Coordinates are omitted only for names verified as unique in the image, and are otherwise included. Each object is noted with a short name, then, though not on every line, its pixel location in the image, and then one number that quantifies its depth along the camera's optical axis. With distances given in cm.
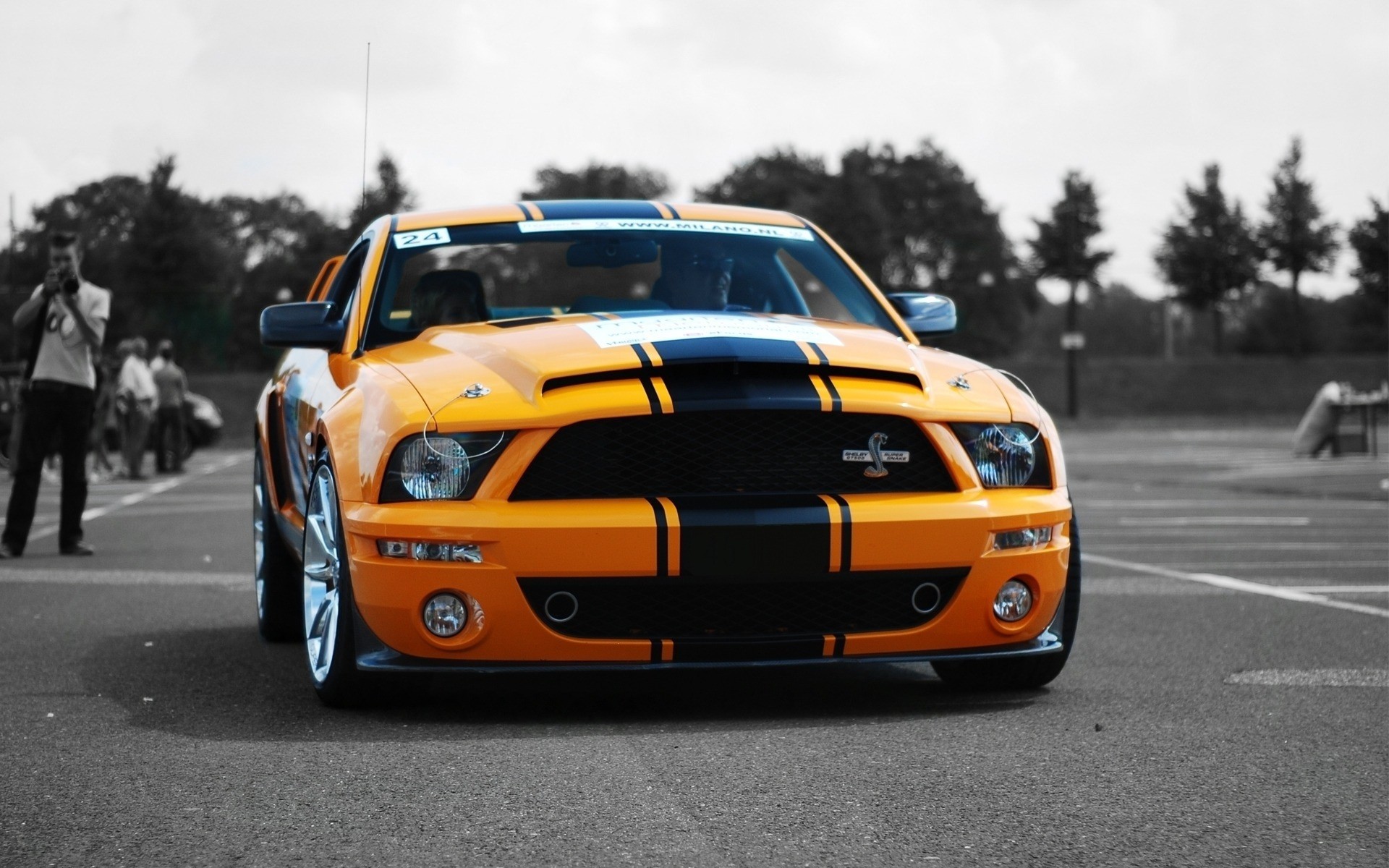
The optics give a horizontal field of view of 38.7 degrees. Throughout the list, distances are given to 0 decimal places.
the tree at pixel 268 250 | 8938
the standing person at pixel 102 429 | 2252
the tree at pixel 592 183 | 9638
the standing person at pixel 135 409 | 2314
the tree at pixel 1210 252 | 7688
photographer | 1123
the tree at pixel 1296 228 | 7444
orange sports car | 493
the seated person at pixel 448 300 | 632
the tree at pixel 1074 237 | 7325
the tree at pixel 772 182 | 9931
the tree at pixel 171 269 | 7262
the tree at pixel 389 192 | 8100
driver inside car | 646
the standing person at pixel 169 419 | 2544
